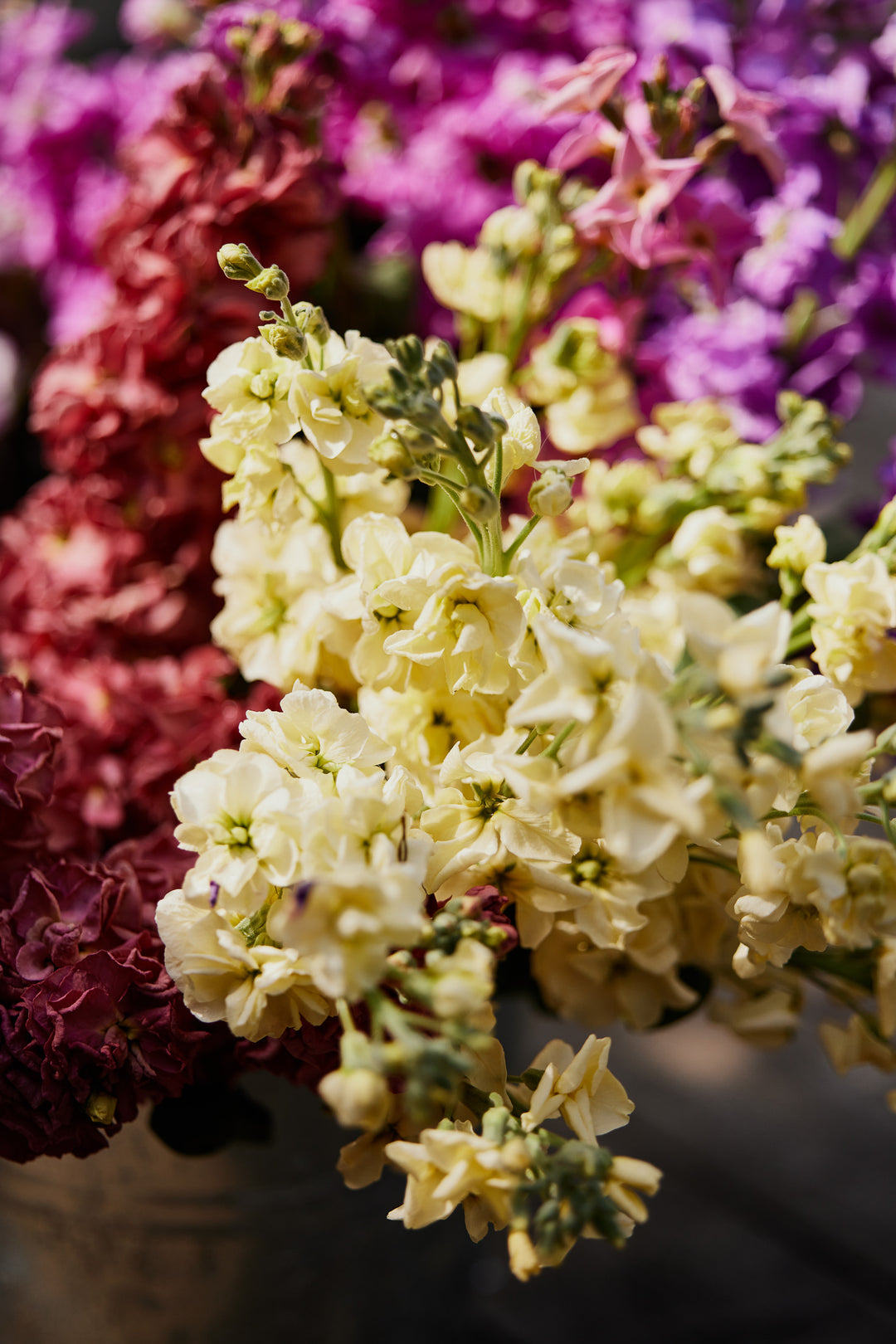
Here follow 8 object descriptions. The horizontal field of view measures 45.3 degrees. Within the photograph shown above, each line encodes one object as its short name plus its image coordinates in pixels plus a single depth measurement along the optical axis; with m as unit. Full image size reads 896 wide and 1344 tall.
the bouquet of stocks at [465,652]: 0.26
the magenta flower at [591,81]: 0.41
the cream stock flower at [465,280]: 0.45
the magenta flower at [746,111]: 0.42
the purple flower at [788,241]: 0.49
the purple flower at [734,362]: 0.50
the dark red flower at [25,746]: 0.36
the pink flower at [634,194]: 0.41
